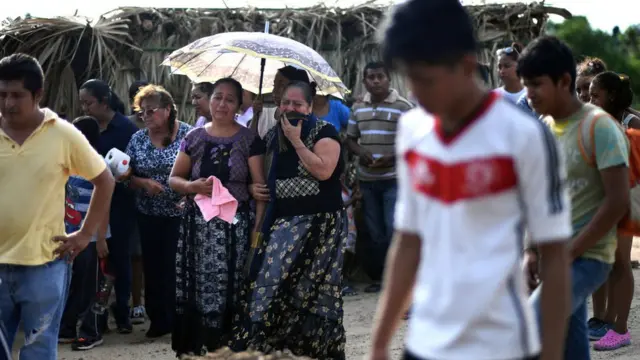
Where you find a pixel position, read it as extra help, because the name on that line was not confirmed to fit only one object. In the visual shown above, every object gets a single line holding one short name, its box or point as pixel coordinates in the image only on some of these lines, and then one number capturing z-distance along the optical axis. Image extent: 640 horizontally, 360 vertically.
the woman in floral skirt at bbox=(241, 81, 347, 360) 6.46
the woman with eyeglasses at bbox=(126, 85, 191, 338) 7.62
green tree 43.34
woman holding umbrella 7.09
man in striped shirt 9.51
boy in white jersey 2.60
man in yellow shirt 4.65
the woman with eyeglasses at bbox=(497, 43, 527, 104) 7.58
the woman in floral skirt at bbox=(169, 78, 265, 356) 6.66
